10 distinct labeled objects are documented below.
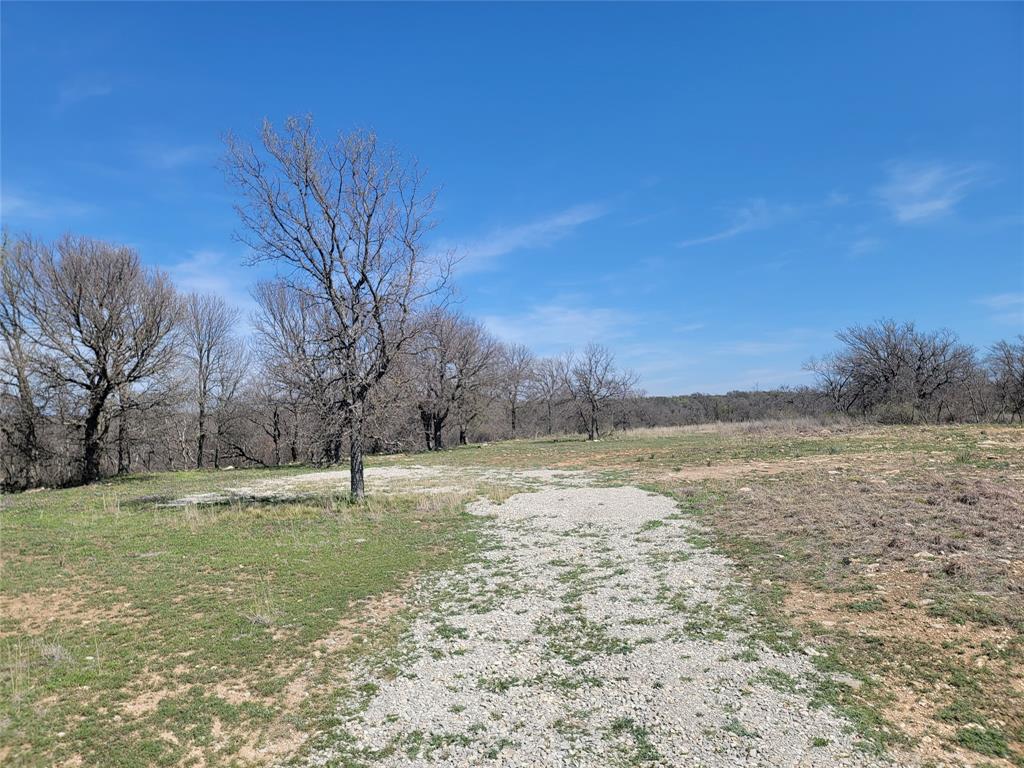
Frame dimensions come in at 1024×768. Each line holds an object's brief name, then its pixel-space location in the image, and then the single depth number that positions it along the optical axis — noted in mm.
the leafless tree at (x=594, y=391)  42469
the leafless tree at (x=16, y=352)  21781
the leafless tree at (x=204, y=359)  35375
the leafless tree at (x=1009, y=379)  38594
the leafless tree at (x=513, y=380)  48406
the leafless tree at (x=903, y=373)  42531
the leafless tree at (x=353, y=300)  14508
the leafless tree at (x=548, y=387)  56531
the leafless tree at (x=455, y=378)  39572
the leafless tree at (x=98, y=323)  21766
